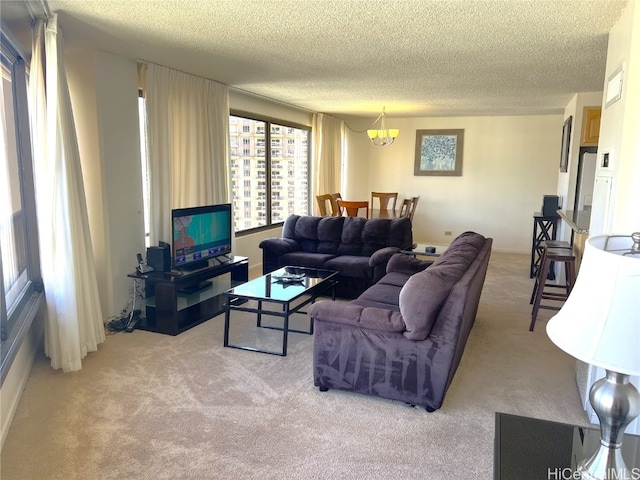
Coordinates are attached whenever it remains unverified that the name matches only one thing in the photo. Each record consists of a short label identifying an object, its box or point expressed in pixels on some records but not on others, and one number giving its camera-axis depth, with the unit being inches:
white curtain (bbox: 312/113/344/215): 308.0
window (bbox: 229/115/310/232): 243.9
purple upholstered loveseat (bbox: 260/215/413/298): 195.5
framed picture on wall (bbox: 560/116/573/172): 236.4
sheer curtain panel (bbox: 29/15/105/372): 120.6
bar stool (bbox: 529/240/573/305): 185.2
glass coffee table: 140.5
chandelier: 265.9
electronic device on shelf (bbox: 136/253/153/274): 162.9
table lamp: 44.2
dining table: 293.1
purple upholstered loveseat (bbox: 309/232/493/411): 106.3
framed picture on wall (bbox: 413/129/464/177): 329.7
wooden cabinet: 214.4
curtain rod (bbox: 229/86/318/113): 224.7
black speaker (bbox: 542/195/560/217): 237.8
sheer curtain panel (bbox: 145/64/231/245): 175.2
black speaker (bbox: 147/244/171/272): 164.2
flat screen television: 165.2
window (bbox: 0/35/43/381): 109.7
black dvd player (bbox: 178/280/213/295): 178.4
